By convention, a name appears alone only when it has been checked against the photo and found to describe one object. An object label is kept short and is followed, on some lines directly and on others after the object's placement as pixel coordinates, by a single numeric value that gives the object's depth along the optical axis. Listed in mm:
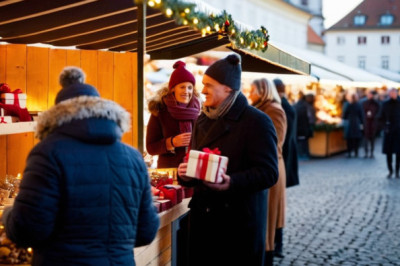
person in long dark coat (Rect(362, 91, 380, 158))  19312
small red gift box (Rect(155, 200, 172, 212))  4492
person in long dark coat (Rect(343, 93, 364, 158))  18578
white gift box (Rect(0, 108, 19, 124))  5083
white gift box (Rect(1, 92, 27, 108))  5414
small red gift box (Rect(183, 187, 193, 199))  5118
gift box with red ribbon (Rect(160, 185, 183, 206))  4695
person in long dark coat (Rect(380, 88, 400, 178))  13750
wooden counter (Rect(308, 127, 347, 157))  19438
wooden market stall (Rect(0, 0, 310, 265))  4801
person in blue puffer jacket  2627
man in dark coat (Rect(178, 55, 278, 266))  3904
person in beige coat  6727
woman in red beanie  5832
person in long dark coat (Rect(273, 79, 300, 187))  7746
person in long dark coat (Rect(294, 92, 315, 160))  16516
